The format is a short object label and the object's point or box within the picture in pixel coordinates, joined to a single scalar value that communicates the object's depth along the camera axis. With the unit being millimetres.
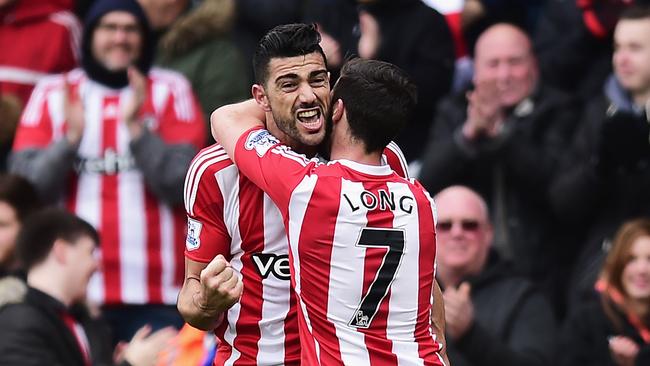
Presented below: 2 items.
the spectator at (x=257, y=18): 21234
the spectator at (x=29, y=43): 21328
